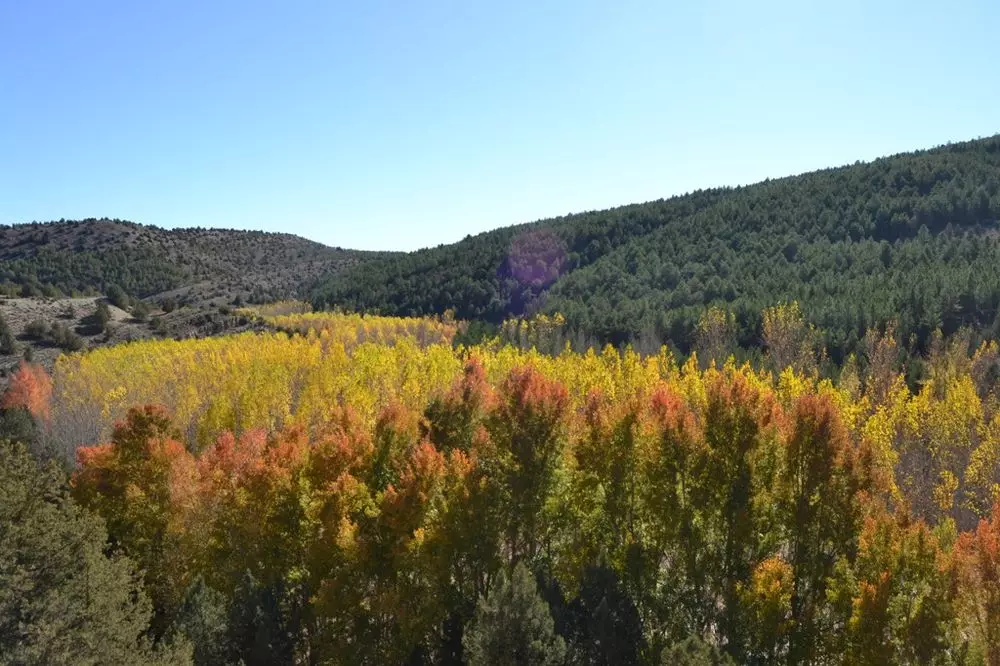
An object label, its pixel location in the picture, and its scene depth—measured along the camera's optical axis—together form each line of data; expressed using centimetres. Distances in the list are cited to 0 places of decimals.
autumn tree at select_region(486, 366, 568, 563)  2630
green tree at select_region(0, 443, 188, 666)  1930
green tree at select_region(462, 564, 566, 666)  1939
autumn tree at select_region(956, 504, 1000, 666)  1828
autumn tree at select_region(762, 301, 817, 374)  6366
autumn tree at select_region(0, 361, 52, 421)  6044
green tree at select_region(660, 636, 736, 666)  1683
